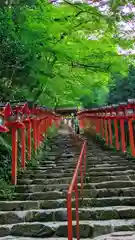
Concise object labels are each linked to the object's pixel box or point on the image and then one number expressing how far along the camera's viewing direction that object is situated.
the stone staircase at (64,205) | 6.05
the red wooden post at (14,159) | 8.73
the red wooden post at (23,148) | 9.98
